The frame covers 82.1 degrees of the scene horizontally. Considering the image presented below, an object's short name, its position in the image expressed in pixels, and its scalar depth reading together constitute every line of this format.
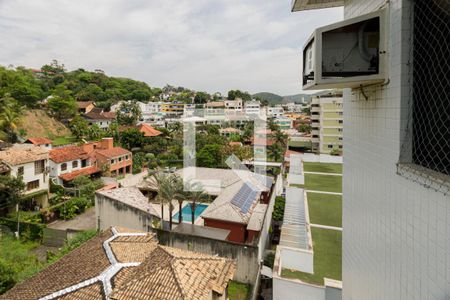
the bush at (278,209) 15.16
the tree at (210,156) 26.78
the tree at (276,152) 30.76
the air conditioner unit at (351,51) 2.65
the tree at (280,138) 35.94
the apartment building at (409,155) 2.02
